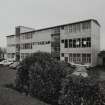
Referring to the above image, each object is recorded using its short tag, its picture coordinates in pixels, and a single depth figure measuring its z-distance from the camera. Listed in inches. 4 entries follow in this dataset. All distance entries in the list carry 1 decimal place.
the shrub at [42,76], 333.1
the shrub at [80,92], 239.0
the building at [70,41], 1054.6
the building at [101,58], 1206.1
